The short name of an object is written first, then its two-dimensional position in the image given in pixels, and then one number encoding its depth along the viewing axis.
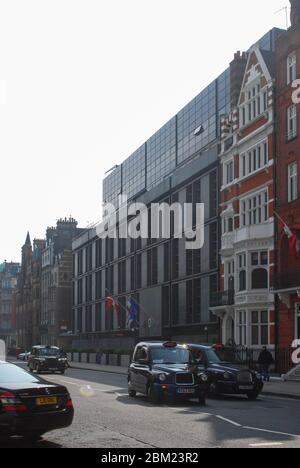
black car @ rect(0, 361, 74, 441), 11.35
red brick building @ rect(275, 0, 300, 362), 37.41
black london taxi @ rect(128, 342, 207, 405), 19.78
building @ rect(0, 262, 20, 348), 139.25
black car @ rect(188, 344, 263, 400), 22.92
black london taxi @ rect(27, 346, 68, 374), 42.53
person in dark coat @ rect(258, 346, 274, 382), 32.69
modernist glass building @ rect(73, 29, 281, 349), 50.38
